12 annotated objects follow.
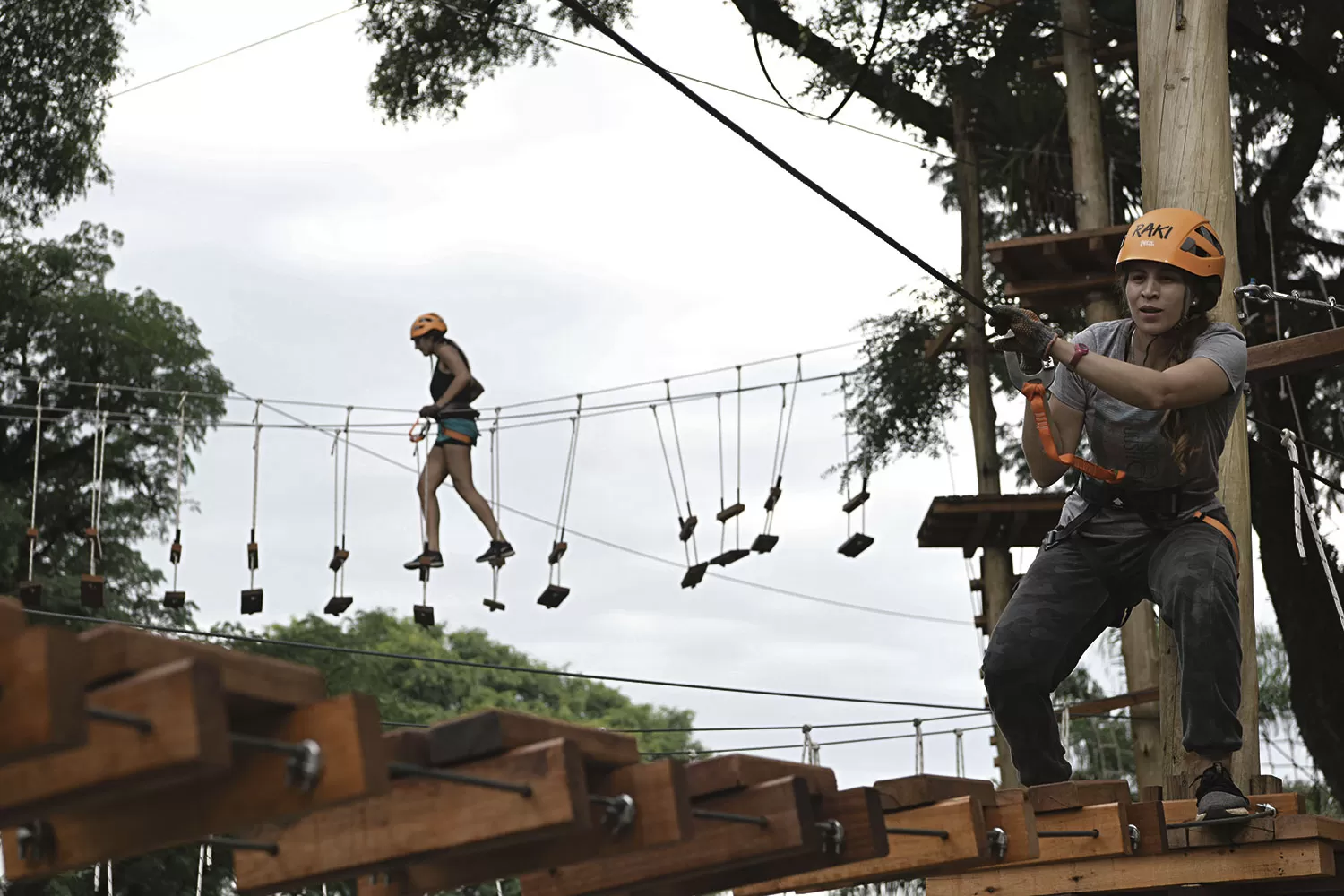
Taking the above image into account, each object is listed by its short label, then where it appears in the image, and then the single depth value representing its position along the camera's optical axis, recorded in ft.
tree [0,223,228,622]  65.46
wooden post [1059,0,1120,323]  38.06
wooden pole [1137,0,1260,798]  17.44
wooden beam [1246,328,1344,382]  17.92
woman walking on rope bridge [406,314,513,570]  35.37
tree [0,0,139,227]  59.41
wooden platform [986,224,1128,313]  30.81
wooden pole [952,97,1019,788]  44.01
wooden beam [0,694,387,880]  7.60
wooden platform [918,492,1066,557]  36.78
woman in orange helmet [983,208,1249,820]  13.11
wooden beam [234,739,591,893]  8.44
